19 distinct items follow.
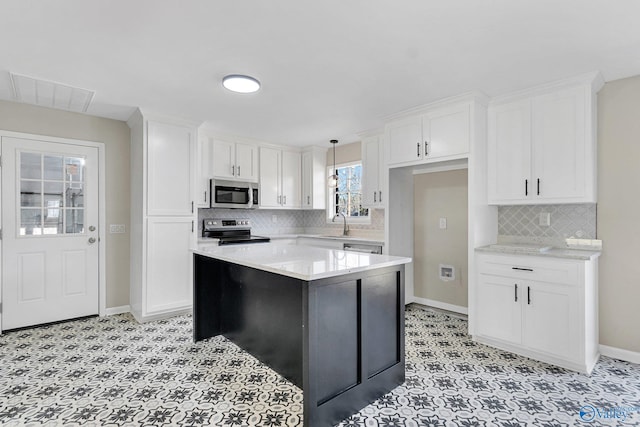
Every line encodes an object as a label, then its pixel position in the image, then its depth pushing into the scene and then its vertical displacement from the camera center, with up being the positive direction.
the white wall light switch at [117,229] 4.02 -0.19
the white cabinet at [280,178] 5.28 +0.58
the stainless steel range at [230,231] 4.72 -0.28
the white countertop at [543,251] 2.65 -0.34
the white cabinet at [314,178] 5.65 +0.60
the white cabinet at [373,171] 4.53 +0.58
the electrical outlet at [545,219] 3.26 -0.06
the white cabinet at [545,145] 2.80 +0.62
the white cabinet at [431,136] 3.28 +0.83
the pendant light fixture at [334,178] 5.34 +0.58
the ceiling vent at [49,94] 2.92 +1.15
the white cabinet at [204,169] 4.57 +0.62
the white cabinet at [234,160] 4.73 +0.78
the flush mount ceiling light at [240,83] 2.80 +1.14
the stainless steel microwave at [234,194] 4.68 +0.27
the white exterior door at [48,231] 3.44 -0.20
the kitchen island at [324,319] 1.86 -0.73
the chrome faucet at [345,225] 5.38 -0.21
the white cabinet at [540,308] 2.58 -0.81
